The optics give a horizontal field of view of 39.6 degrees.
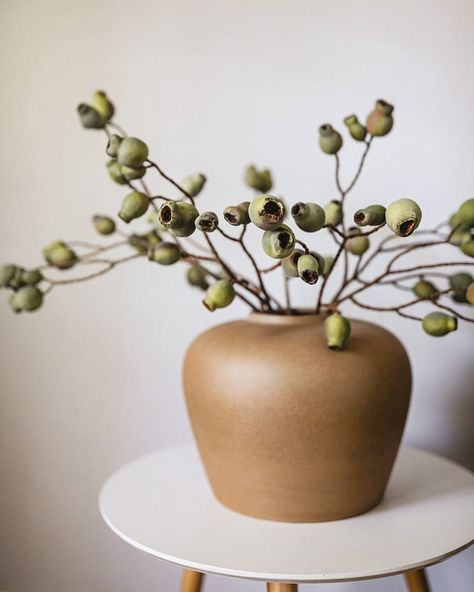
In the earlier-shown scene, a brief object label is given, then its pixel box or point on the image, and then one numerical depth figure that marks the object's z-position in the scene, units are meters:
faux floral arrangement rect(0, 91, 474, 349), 0.58
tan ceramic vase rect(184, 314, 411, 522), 0.66
